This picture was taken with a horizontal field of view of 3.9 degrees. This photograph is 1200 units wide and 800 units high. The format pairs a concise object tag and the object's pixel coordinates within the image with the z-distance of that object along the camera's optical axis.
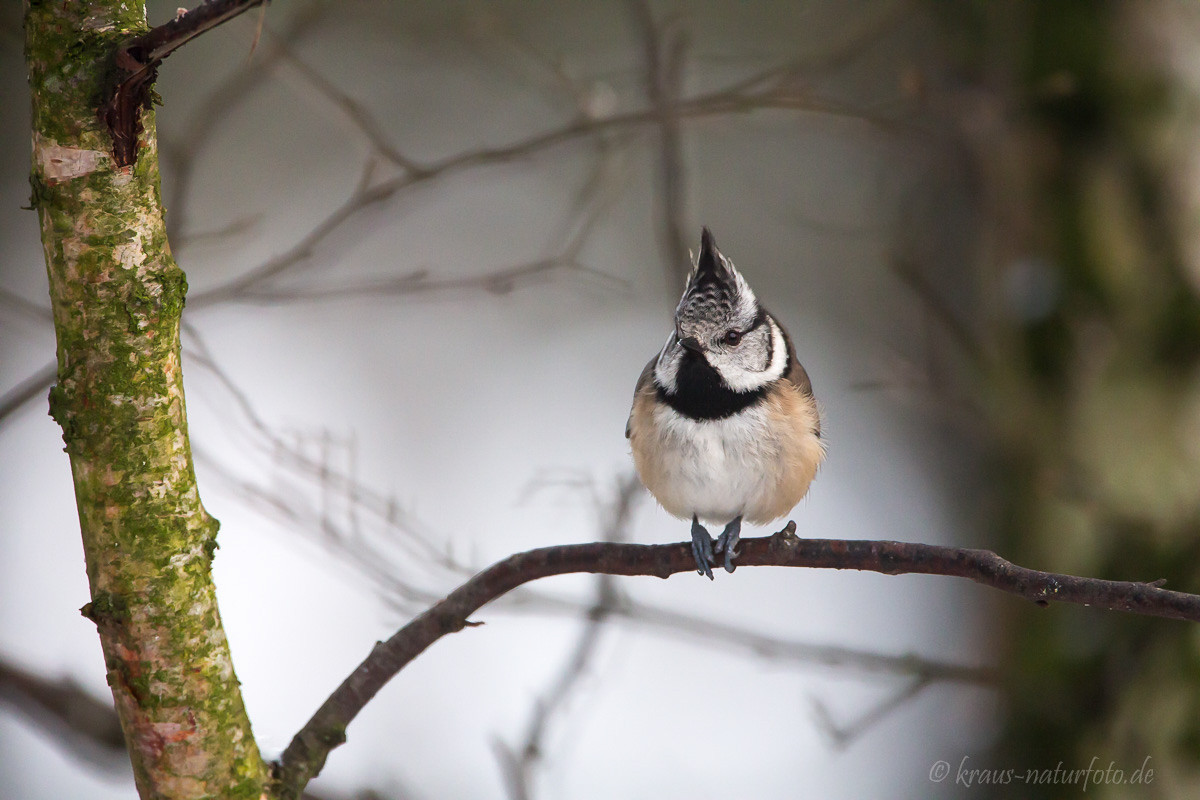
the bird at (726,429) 4.66
